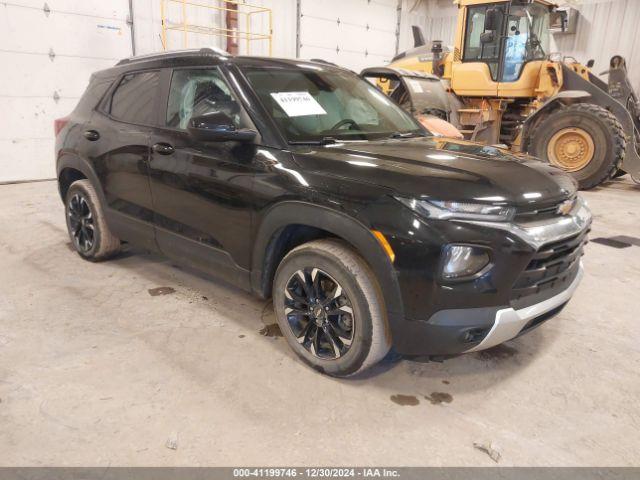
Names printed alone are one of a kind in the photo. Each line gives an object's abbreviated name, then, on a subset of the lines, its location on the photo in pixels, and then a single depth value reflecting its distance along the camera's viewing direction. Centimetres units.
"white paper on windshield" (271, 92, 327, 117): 256
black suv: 191
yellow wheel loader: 674
